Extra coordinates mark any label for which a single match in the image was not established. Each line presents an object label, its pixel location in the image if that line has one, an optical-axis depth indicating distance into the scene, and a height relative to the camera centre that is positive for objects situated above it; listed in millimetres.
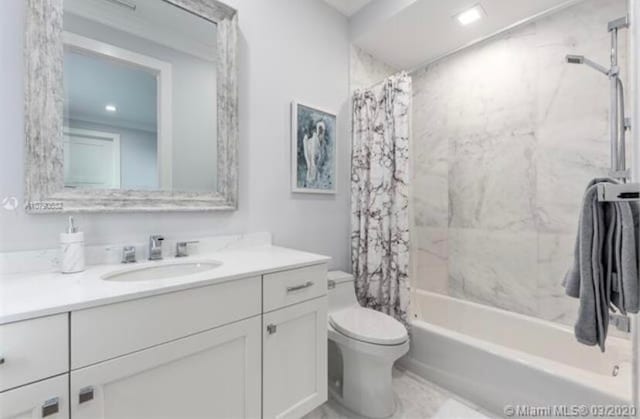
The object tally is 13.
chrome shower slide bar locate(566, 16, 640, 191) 1070 +361
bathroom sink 1116 -243
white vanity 697 -390
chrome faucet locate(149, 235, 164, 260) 1265 -156
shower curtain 1888 +101
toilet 1469 -782
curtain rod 1792 +1247
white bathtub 1327 -821
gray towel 913 -171
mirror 1072 +465
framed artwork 1847 +415
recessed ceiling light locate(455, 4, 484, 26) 1805 +1242
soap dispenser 1019 -134
